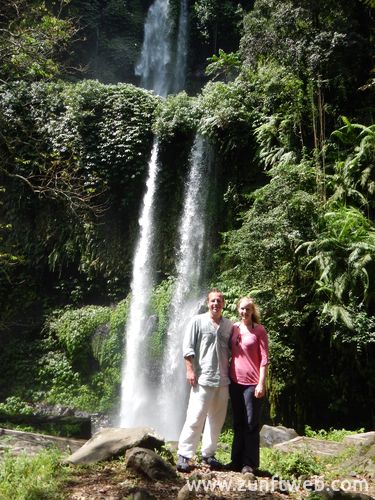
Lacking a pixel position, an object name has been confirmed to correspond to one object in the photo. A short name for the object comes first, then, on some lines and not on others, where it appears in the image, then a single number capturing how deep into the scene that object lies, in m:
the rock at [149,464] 3.34
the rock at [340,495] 2.98
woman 3.68
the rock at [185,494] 2.99
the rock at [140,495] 2.88
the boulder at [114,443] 3.71
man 3.69
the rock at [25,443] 4.27
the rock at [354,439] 4.89
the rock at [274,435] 5.53
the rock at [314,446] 4.75
